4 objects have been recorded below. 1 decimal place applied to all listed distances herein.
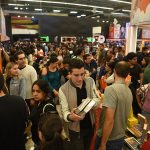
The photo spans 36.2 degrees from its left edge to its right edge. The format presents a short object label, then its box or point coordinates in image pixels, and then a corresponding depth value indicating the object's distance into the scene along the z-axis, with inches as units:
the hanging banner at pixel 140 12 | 177.9
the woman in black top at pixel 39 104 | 89.7
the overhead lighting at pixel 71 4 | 633.4
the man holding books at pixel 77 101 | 91.5
